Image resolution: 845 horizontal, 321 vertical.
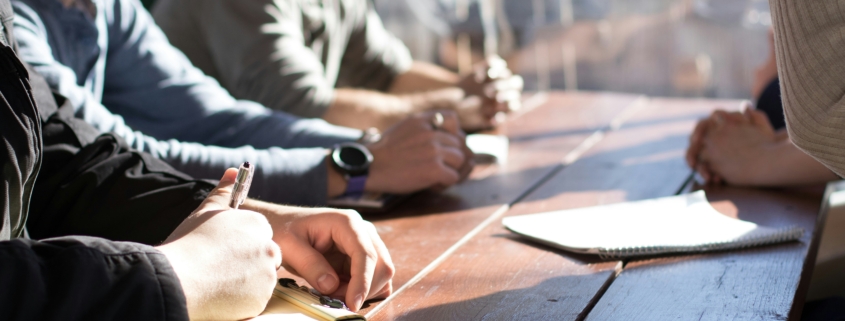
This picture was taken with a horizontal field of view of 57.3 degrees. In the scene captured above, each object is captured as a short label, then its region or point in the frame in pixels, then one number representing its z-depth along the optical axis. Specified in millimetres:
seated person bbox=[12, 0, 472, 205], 1159
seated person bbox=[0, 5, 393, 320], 574
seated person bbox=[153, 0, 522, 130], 1900
